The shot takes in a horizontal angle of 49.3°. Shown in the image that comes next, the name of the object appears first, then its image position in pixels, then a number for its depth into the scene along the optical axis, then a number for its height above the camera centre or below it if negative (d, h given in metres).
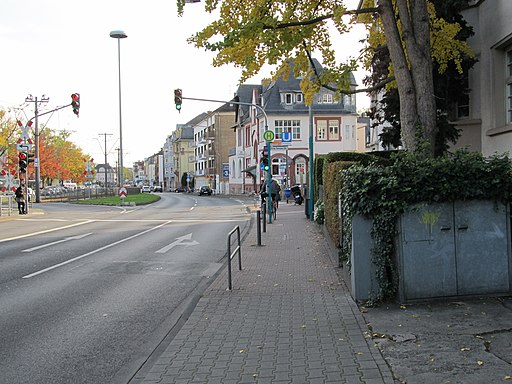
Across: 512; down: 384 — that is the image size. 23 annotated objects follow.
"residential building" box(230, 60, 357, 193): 58.19 +6.32
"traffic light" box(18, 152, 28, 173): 32.91 +1.50
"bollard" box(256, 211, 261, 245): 15.02 -1.34
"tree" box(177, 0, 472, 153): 9.59 +2.75
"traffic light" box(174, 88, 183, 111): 28.00 +4.35
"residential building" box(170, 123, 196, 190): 122.48 +7.67
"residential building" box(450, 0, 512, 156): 12.87 +2.45
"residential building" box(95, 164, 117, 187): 179.45 +4.47
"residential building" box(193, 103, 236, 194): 83.56 +6.51
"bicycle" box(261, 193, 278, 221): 24.34 -0.96
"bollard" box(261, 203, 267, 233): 19.08 -1.37
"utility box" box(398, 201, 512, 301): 7.12 -0.91
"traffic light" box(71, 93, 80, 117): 29.33 +4.44
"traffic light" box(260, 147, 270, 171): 23.98 +1.00
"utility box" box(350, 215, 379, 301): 7.29 -0.99
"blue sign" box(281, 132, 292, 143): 26.36 +2.16
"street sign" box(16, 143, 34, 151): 33.34 +2.41
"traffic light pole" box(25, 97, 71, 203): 51.03 +3.11
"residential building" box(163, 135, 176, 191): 139.50 +4.87
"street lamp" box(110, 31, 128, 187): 45.88 +10.81
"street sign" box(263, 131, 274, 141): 23.56 +1.99
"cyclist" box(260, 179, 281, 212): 24.72 -0.40
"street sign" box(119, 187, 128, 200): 42.17 -0.57
